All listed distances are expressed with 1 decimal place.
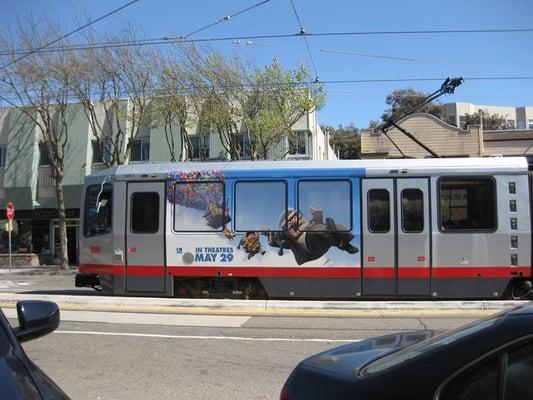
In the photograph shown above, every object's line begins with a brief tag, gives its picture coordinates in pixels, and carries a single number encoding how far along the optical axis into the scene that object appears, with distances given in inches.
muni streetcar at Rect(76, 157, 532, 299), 456.1
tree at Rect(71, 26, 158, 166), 1051.9
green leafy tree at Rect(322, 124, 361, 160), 2605.8
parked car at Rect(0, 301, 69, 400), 95.8
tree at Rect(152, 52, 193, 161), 1042.7
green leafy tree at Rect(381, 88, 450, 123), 2559.3
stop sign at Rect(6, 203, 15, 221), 1144.2
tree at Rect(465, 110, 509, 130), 2743.6
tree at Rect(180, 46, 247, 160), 1035.5
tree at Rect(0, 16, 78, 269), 1066.7
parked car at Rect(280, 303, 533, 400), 92.1
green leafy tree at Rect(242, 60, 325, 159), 1029.2
